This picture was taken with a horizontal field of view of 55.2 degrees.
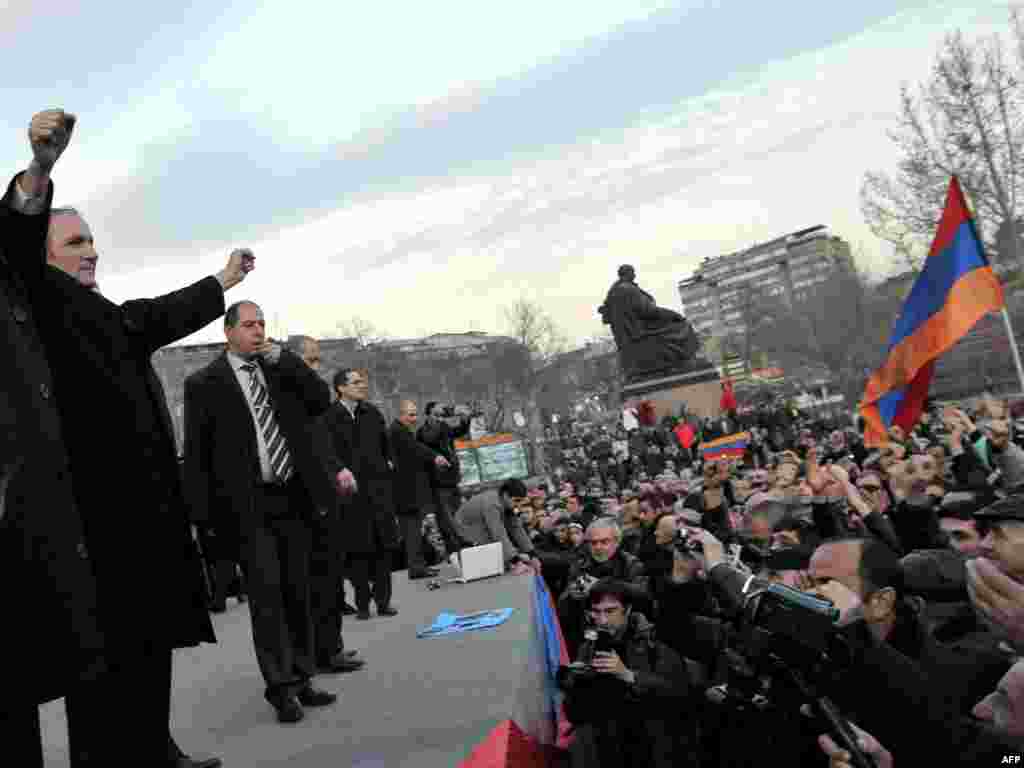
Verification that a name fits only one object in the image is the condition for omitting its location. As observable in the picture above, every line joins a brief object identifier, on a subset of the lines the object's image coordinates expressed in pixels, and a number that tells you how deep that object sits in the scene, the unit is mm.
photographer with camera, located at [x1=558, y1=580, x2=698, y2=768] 4301
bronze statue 35781
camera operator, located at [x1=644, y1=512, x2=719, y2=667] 5016
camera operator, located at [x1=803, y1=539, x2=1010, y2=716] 3615
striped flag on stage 4992
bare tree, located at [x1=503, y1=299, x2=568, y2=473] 73562
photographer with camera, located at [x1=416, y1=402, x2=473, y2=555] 9922
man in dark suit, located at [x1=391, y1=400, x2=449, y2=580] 9773
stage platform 3238
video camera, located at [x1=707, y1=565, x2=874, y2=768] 2570
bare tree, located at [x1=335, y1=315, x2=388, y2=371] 73812
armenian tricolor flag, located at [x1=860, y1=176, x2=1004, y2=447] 10000
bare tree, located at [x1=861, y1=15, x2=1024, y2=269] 28109
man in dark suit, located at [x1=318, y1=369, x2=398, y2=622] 6961
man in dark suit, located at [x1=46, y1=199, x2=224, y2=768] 2842
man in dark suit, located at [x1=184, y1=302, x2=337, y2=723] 4234
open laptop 8336
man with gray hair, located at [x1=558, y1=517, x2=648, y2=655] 6598
